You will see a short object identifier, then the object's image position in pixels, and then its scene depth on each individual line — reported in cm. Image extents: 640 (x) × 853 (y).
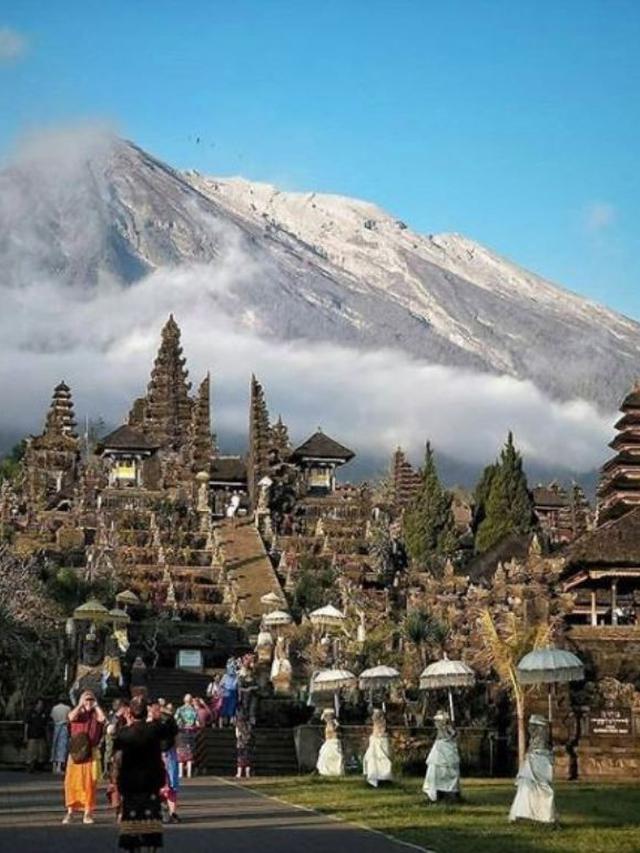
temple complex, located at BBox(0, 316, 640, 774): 4353
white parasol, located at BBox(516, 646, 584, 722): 2827
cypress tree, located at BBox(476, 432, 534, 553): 7881
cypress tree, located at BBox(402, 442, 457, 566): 8044
